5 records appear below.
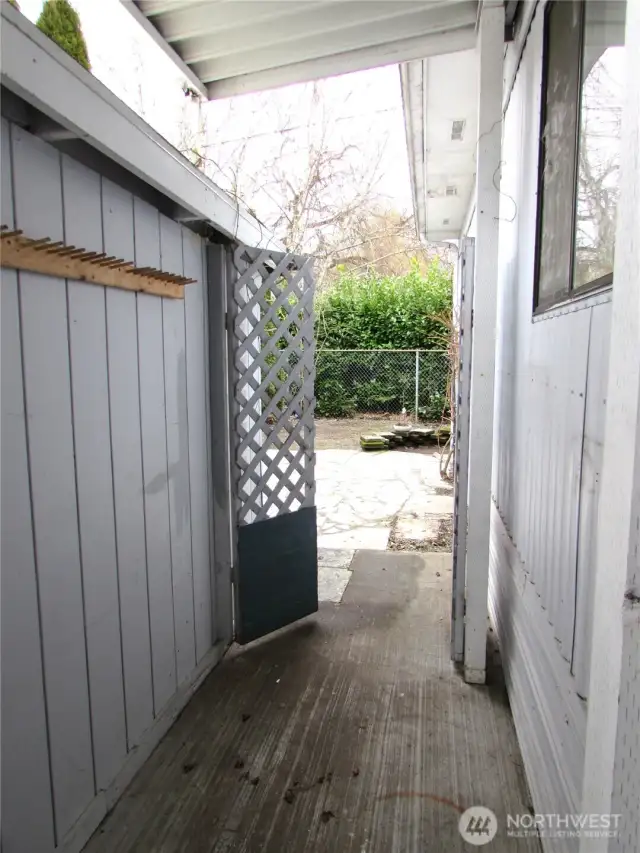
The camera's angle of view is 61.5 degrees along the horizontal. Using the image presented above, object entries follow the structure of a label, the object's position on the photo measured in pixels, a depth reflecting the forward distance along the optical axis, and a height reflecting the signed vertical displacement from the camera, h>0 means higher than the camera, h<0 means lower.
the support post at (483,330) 2.42 +0.20
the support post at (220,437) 2.72 -0.33
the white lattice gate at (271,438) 2.83 -0.37
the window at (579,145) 1.32 +0.66
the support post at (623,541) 0.72 -0.23
